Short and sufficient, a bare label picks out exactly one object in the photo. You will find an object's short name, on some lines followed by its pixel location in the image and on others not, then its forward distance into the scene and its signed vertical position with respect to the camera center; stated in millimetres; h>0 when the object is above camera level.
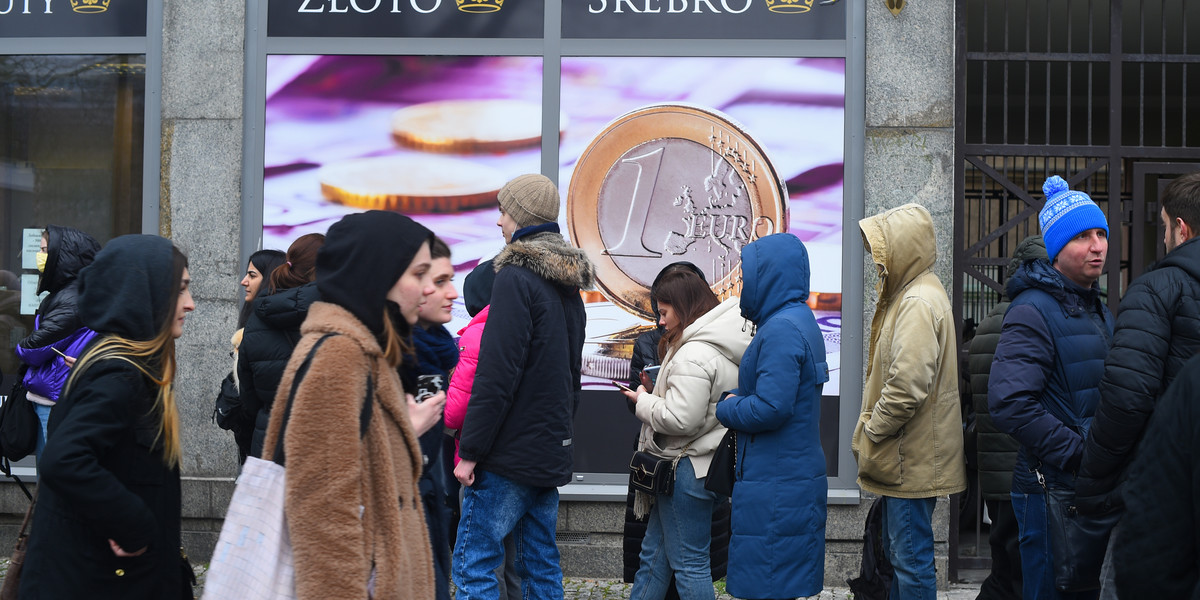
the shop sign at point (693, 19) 6508 +1858
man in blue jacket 4094 -145
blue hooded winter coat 4180 -503
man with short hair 3424 -31
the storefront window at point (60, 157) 6859 +1016
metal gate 6422 +956
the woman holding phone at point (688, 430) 4504 -461
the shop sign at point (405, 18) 6582 +1858
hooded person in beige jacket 4438 -325
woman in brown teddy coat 2309 -249
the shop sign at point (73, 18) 6789 +1887
